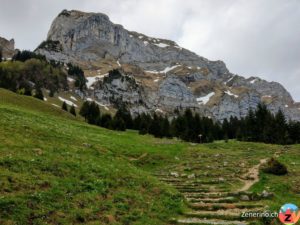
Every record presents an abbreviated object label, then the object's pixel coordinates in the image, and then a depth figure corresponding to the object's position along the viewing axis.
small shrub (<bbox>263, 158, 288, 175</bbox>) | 24.31
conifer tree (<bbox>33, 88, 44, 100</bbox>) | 88.84
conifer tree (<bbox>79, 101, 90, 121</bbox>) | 85.57
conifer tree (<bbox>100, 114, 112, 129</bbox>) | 71.77
